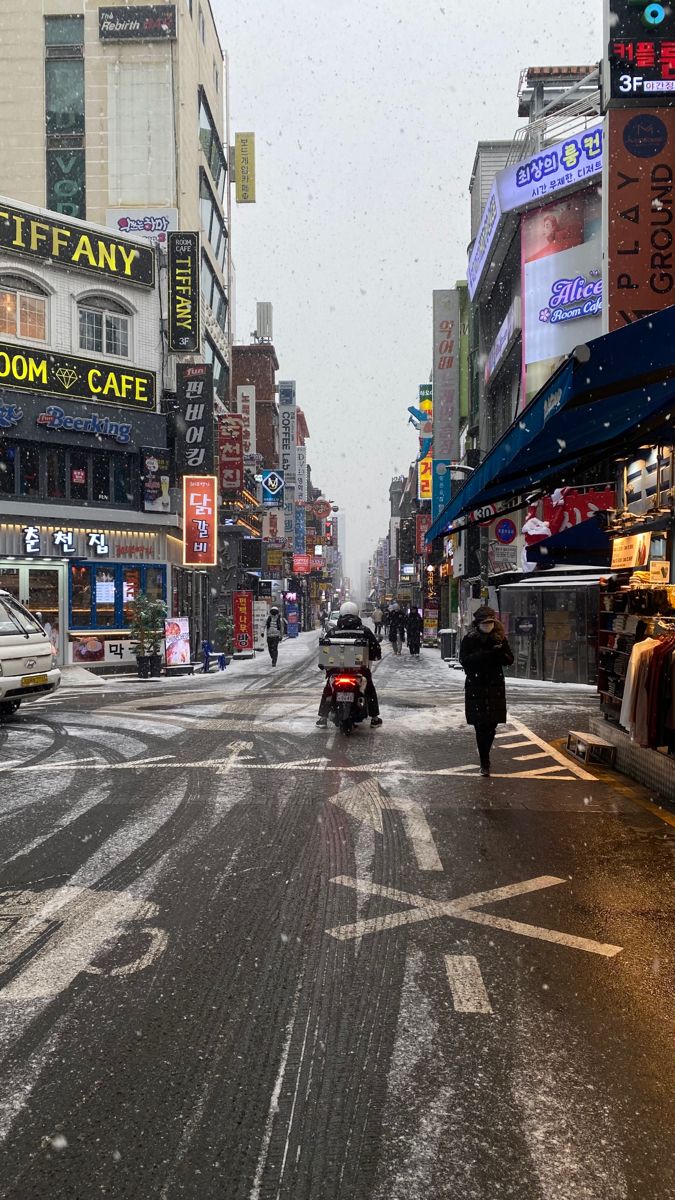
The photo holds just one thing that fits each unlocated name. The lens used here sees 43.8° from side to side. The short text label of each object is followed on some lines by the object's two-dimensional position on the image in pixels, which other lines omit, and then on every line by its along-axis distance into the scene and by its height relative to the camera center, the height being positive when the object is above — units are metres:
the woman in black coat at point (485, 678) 9.41 -0.87
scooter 12.76 -1.45
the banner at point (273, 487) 47.56 +6.54
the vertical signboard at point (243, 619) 33.12 -0.67
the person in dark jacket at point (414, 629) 34.62 -1.17
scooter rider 13.20 -0.77
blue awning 7.50 +2.00
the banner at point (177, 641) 24.75 -1.14
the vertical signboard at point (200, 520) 29.55 +2.92
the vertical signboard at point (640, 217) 11.81 +5.41
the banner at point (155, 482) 28.98 +4.22
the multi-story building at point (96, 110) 34.16 +20.33
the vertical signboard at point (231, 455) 33.31 +5.87
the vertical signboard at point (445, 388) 44.12 +11.62
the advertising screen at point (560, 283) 27.48 +10.55
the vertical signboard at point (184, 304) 30.19 +10.82
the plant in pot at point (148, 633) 24.09 -0.85
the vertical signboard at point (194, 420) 29.94 +6.53
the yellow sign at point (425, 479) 58.84 +8.74
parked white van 13.63 -0.94
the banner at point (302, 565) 77.06 +3.45
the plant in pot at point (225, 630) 31.11 -1.01
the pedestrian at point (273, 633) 28.84 -1.09
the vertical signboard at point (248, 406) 48.15 +11.46
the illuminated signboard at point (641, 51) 12.08 +7.94
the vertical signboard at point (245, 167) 53.28 +28.23
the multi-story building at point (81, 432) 26.52 +5.66
